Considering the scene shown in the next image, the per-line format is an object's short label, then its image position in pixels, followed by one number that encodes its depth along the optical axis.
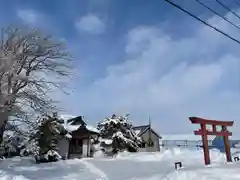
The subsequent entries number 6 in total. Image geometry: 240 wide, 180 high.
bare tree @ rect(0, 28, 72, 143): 10.60
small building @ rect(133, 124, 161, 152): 28.70
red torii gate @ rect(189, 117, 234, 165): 9.86
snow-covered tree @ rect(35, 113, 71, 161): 18.36
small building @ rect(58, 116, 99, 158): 22.10
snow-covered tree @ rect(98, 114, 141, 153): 22.28
